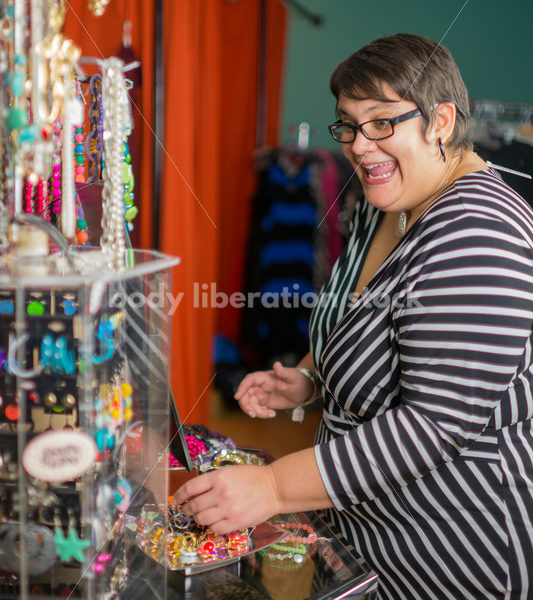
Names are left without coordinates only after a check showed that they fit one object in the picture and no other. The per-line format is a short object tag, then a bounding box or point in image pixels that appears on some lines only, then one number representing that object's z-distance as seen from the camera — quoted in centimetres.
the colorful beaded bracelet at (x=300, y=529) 89
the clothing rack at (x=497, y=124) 203
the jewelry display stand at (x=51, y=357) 61
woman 80
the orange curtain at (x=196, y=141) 190
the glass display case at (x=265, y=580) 75
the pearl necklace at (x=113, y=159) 72
